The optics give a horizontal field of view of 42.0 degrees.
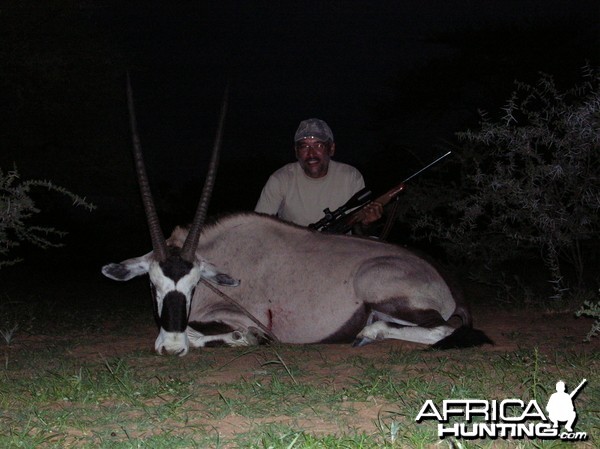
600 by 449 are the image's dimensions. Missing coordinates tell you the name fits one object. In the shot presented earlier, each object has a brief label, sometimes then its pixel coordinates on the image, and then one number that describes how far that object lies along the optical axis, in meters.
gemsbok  4.78
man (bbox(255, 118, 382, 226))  6.52
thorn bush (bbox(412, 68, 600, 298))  6.80
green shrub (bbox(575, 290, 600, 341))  4.11
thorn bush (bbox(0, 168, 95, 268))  5.31
